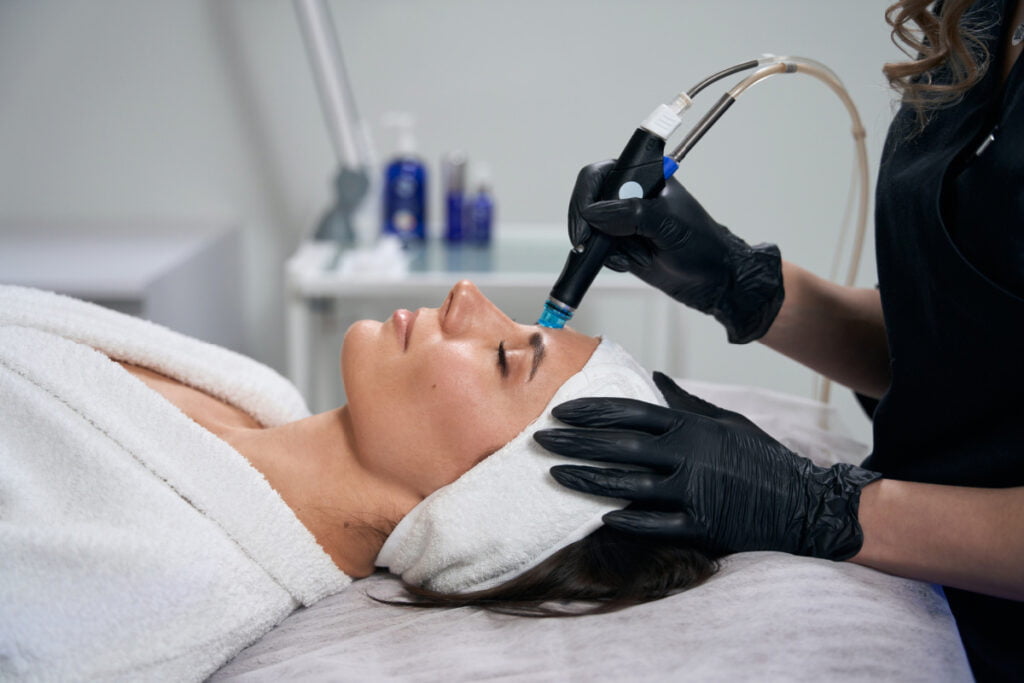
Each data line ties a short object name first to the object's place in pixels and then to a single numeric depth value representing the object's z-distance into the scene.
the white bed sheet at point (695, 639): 0.83
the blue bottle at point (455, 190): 2.29
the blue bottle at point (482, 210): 2.28
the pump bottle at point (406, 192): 2.26
